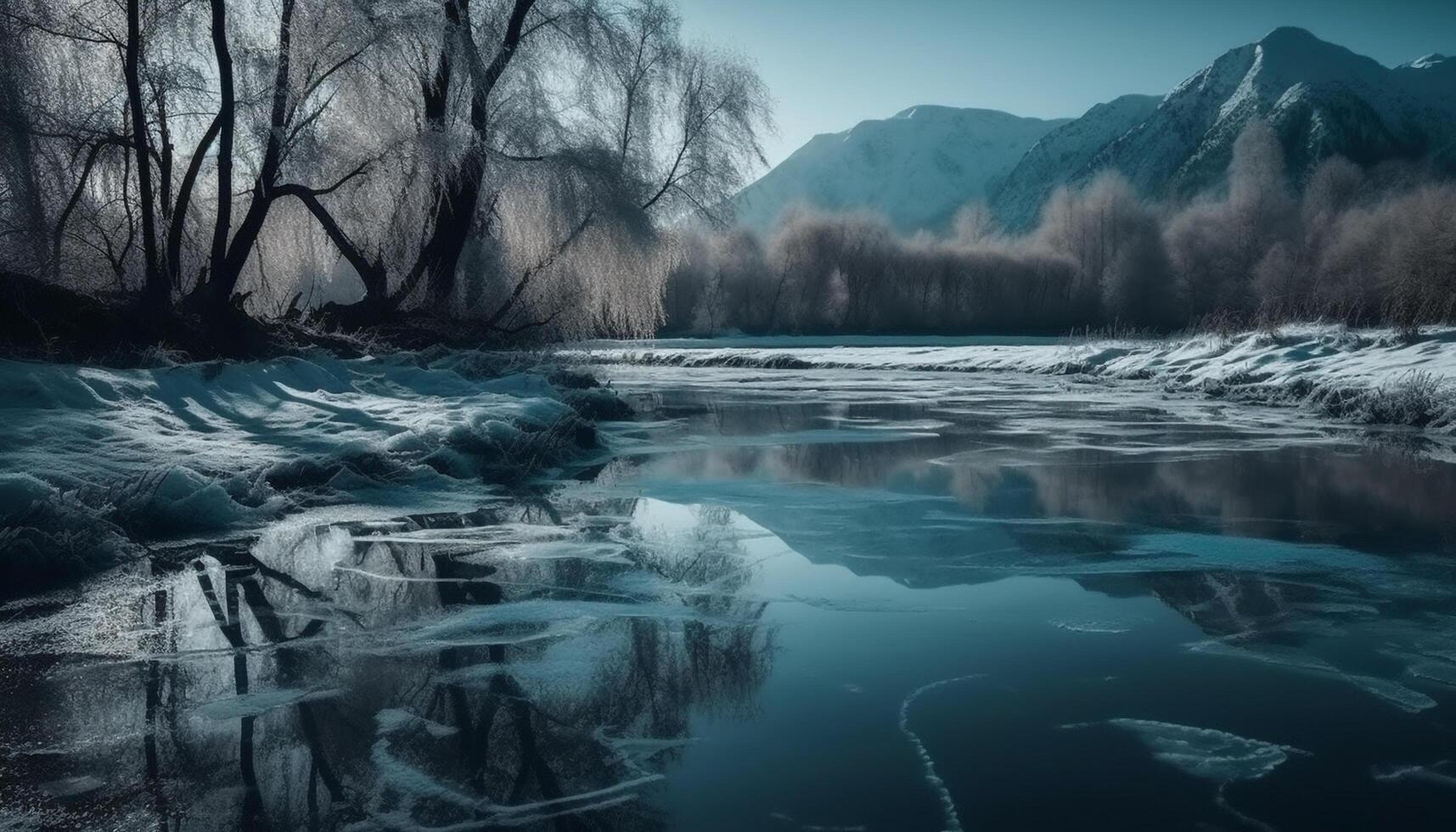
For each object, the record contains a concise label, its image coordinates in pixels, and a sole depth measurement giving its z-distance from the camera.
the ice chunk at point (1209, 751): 2.74
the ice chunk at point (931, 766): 2.46
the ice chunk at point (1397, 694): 3.19
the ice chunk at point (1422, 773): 2.66
